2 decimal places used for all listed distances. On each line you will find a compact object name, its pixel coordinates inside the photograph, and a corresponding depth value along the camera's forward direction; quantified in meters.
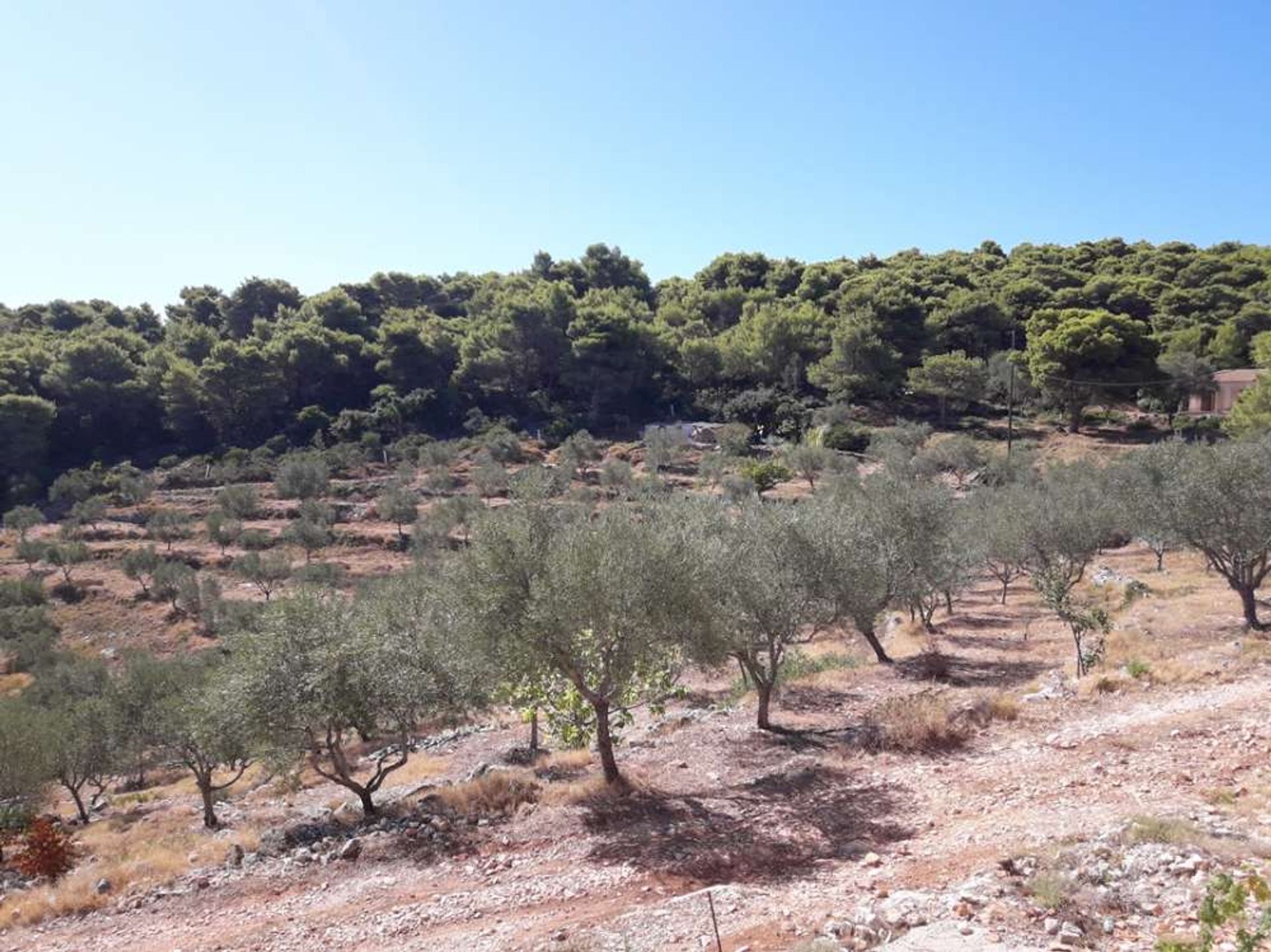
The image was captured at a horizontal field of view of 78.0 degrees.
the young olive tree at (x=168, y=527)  51.81
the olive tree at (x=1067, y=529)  26.41
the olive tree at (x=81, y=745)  23.84
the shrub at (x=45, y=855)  16.30
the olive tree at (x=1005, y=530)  27.55
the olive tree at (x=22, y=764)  21.42
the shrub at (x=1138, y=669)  15.80
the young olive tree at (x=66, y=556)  47.62
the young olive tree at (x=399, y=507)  52.09
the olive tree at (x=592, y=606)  13.08
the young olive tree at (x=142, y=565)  45.97
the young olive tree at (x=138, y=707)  24.48
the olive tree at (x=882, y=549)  19.00
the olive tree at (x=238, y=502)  55.25
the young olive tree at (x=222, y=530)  51.47
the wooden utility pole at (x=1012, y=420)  51.62
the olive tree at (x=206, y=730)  15.52
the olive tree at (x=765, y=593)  16.25
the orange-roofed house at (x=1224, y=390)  54.09
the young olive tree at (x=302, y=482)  58.09
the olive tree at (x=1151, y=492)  20.98
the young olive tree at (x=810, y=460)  51.78
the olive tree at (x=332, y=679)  15.05
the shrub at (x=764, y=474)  50.50
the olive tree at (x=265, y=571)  44.56
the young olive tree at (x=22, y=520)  54.38
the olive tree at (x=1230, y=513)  18.72
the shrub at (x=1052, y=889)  7.25
